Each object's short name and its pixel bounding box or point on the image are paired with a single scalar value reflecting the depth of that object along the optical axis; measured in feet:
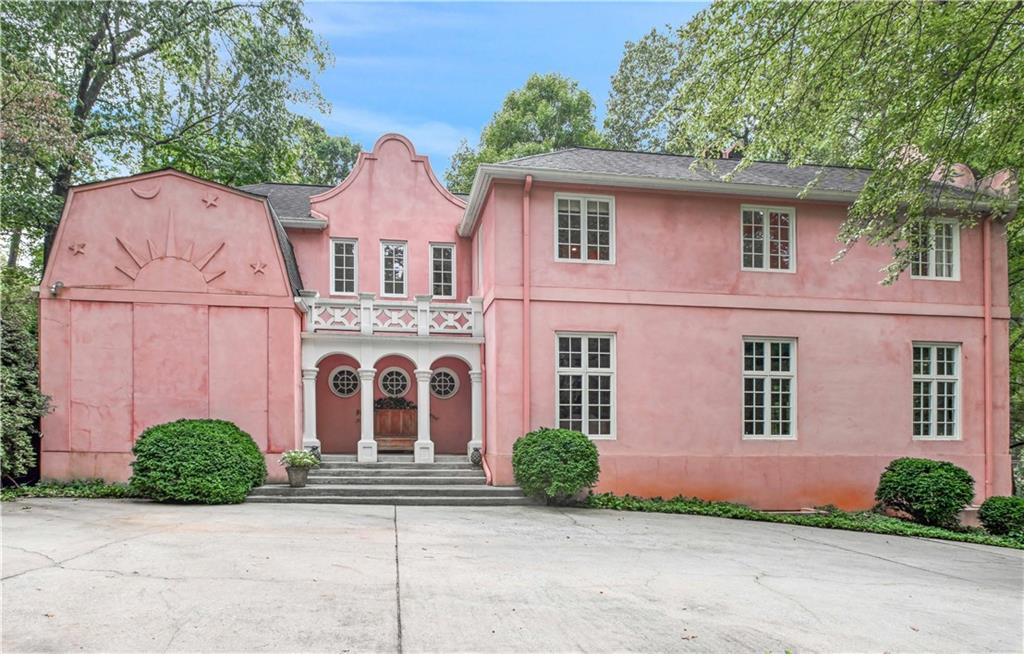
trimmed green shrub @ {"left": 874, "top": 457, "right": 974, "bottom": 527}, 38.06
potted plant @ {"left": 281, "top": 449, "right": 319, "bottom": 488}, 37.42
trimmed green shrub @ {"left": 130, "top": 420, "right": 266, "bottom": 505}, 32.89
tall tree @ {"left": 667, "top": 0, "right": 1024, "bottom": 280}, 26.81
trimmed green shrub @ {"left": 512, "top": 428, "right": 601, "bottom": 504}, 35.14
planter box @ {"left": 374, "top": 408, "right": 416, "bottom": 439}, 46.62
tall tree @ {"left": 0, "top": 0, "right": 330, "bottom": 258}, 54.29
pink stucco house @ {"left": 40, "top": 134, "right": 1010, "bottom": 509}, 38.73
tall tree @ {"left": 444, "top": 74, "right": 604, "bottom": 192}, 91.50
